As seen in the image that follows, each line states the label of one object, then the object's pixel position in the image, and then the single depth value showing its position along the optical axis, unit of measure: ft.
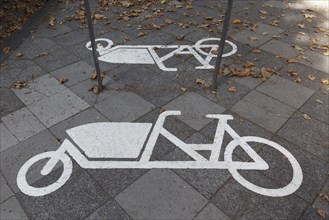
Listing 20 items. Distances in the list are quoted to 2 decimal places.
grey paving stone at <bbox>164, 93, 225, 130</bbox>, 12.82
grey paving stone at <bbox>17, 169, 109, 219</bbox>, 9.35
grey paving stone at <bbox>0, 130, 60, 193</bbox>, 10.52
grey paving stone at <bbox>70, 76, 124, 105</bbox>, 14.29
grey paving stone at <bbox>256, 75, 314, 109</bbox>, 14.17
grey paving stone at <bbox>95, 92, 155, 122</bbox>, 13.15
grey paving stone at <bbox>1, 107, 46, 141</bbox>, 12.37
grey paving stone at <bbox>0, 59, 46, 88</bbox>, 15.78
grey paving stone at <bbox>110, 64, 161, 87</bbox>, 15.42
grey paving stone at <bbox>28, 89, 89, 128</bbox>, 13.14
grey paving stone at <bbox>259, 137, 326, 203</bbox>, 10.05
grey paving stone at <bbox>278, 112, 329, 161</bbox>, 11.57
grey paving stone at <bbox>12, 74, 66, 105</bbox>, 14.39
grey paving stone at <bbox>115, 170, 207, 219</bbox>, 9.30
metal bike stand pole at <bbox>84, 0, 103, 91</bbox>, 12.31
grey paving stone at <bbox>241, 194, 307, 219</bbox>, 9.25
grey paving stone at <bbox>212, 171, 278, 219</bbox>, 9.39
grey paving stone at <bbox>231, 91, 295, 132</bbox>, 12.80
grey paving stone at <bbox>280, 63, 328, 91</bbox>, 15.20
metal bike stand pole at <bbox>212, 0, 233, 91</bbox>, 12.39
